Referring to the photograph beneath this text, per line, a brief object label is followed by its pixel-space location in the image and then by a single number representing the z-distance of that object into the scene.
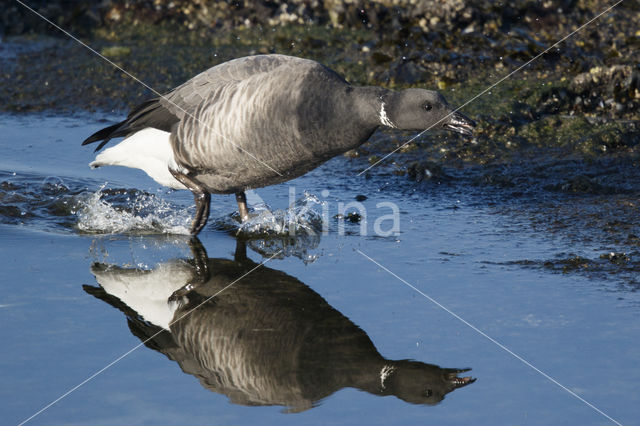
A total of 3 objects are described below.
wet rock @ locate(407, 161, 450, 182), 15.66
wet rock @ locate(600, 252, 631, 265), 11.41
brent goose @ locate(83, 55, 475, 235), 11.57
